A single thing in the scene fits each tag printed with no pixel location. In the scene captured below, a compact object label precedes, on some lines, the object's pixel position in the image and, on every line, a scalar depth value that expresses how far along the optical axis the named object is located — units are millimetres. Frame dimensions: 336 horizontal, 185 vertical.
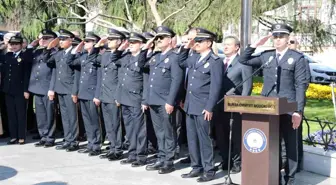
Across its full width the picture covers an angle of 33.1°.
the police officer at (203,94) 6387
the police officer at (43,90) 8672
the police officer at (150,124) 7383
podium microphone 6034
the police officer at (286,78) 5918
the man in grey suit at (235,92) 6941
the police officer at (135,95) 7316
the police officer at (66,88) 8320
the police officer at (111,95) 7673
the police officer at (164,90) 6926
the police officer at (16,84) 8859
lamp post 6992
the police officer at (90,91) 7992
